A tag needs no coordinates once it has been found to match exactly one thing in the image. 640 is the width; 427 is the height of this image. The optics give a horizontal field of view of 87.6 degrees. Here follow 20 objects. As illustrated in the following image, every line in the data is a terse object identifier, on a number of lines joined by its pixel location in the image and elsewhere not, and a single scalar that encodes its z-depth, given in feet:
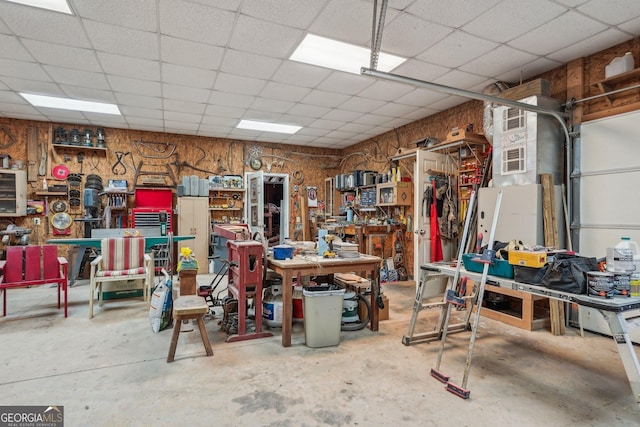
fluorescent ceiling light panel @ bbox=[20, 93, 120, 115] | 16.92
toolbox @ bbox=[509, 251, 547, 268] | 7.19
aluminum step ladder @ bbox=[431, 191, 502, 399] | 7.38
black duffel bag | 6.63
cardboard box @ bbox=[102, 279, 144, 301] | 15.56
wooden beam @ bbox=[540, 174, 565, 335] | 11.94
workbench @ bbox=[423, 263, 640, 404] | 5.82
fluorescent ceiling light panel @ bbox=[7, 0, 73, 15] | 9.29
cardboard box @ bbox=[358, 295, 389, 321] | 12.16
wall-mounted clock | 26.03
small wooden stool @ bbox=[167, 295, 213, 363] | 9.12
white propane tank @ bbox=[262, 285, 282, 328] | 11.59
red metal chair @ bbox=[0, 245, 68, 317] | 12.55
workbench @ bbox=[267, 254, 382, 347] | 10.27
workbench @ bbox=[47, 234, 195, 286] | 15.22
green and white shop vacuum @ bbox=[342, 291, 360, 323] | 11.78
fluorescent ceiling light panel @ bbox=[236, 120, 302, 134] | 21.39
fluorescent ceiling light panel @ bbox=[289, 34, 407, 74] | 11.66
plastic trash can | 9.96
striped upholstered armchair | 13.88
